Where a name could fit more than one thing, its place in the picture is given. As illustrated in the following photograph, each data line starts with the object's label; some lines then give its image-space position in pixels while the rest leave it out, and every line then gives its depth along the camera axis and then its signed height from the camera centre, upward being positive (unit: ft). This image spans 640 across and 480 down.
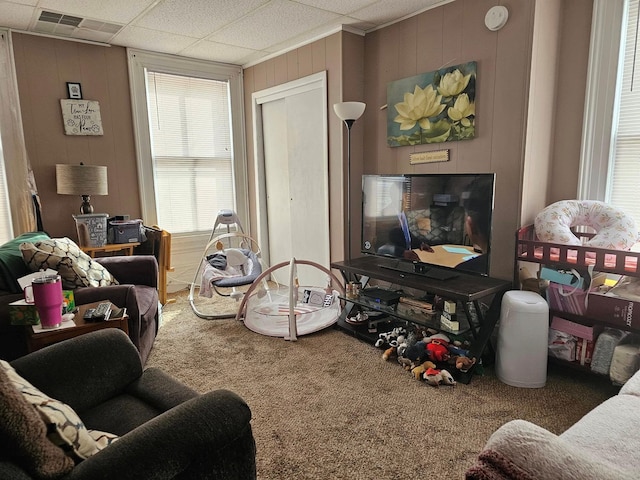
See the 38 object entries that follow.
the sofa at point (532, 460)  2.48 -1.76
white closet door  12.50 -0.09
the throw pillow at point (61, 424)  3.24 -1.94
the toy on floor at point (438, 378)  7.76 -3.78
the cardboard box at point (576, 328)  7.39 -2.83
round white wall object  8.43 +3.16
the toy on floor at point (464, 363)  7.89 -3.57
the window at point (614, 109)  7.81 +1.19
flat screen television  8.15 -0.98
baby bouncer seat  11.05 -2.57
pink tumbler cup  5.88 -1.67
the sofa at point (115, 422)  2.98 -2.11
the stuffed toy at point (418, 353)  8.39 -3.60
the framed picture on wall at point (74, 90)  11.95 +2.58
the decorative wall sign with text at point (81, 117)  11.96 +1.84
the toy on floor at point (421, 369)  8.03 -3.74
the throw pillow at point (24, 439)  2.90 -1.80
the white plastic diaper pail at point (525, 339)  7.46 -3.01
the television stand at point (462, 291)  7.94 -2.28
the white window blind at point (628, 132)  7.79 +0.73
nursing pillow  7.38 -0.97
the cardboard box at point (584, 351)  7.46 -3.22
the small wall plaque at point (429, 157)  9.92 +0.42
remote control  6.34 -2.04
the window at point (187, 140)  13.35 +1.33
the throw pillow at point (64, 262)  7.98 -1.58
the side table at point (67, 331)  5.86 -2.17
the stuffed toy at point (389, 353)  8.89 -3.80
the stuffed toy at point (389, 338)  9.39 -3.68
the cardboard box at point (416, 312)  8.88 -3.00
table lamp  11.10 +0.03
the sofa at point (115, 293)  7.09 -2.18
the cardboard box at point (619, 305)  6.85 -2.25
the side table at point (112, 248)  11.37 -1.88
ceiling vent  10.30 +4.01
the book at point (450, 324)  8.15 -2.94
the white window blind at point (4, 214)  11.23 -0.86
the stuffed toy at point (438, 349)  8.27 -3.49
